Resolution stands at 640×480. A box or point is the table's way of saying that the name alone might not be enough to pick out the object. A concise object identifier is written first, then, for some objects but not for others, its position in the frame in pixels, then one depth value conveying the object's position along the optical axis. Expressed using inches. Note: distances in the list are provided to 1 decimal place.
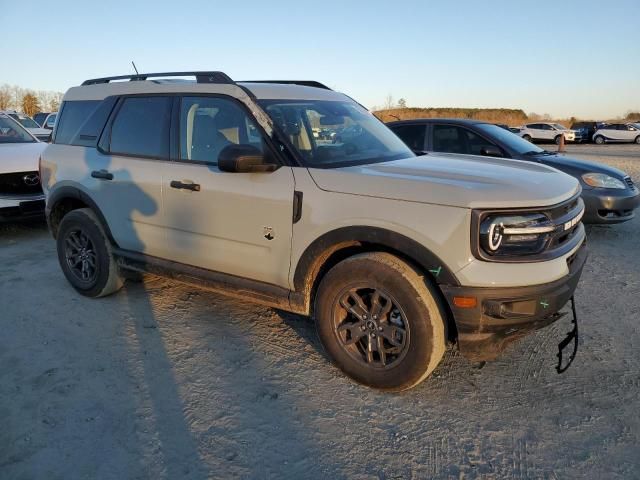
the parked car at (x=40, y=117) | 970.0
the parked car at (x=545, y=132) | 1300.4
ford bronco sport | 108.1
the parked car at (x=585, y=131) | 1297.1
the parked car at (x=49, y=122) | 613.7
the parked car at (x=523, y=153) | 254.1
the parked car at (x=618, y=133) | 1211.9
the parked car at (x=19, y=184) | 272.5
